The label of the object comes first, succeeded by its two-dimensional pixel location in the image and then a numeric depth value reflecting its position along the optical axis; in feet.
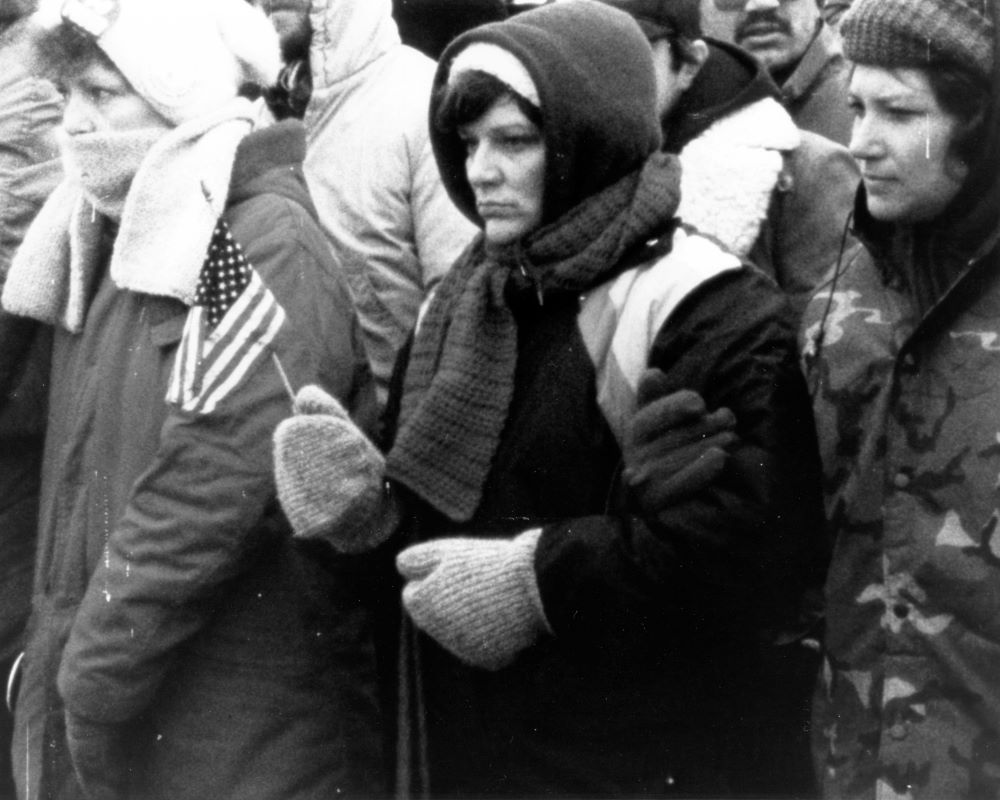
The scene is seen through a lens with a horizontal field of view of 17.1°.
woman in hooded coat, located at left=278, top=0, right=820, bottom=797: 15.62
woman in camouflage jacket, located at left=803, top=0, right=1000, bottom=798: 14.99
